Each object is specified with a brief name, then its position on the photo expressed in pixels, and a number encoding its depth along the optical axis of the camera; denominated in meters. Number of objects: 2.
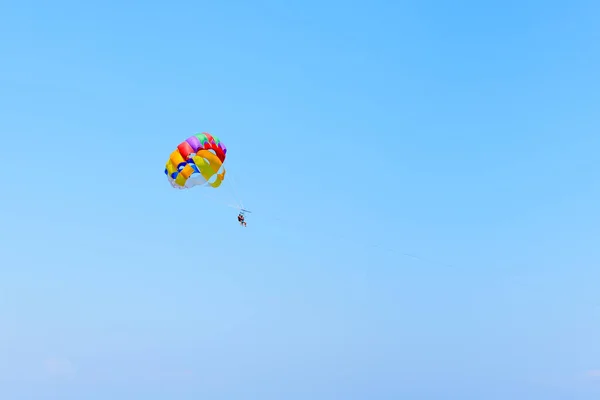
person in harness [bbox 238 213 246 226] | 93.00
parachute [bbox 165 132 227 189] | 88.31
